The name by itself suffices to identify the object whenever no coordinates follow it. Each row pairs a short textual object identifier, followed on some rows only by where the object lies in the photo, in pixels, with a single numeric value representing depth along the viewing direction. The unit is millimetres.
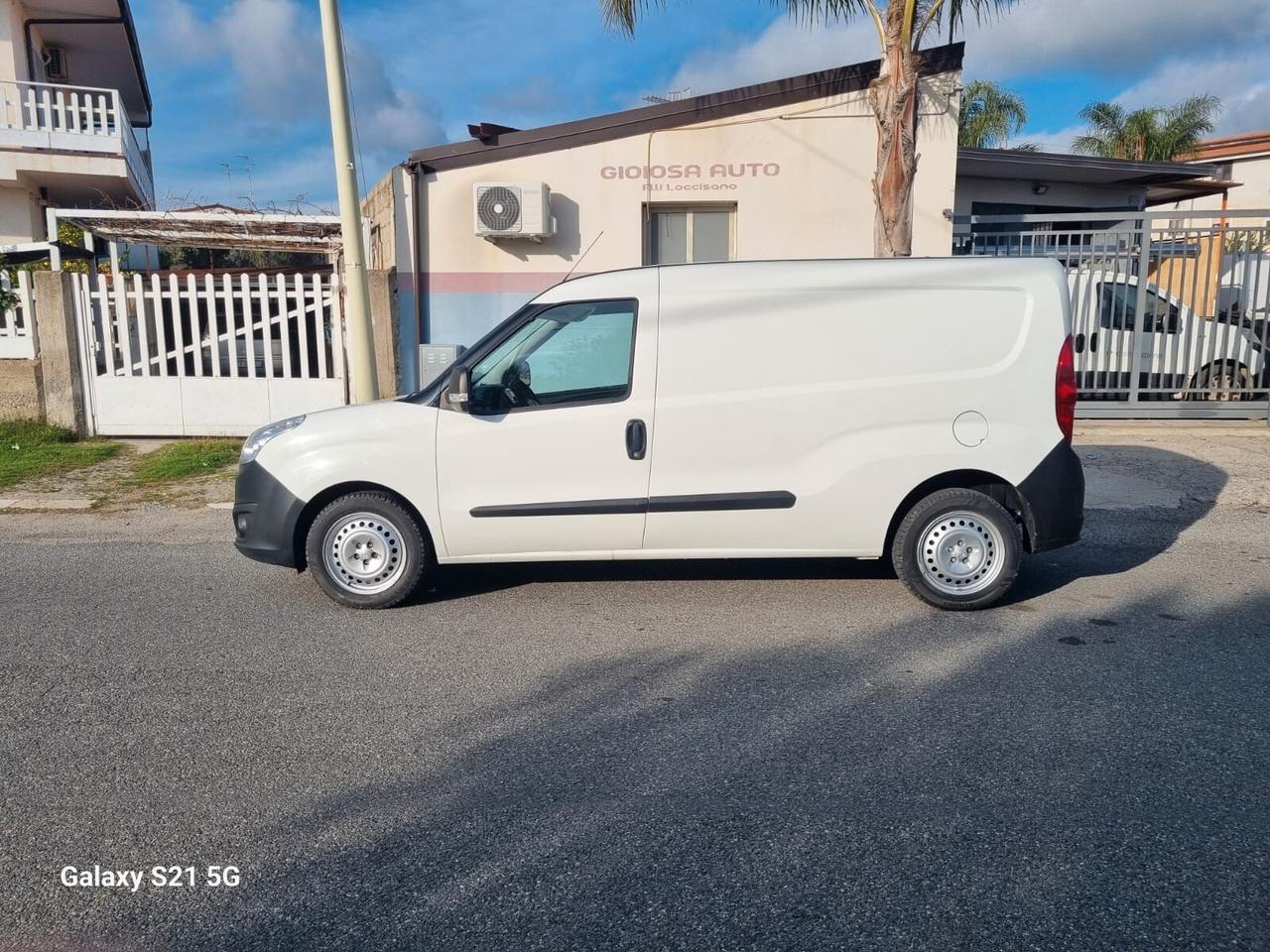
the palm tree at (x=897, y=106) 8625
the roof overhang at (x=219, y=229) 11195
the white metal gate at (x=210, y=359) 11008
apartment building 17891
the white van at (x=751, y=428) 5465
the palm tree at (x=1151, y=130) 25156
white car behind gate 11234
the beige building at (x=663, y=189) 11211
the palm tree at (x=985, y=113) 24828
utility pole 8469
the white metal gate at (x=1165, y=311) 11164
